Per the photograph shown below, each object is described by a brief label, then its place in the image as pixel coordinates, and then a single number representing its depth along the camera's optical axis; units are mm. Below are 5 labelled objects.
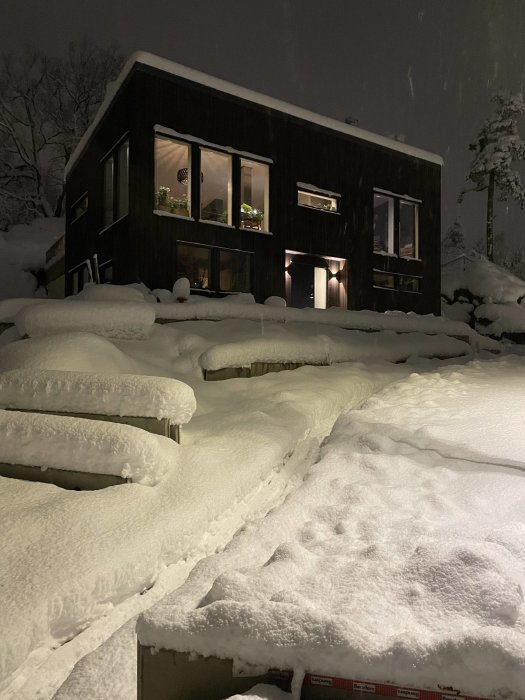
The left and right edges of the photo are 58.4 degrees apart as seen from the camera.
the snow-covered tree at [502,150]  26812
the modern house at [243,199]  12219
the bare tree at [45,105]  27219
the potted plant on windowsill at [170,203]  12591
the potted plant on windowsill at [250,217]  14109
